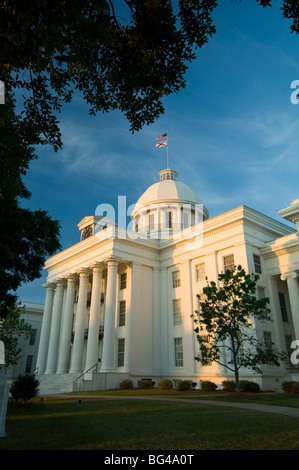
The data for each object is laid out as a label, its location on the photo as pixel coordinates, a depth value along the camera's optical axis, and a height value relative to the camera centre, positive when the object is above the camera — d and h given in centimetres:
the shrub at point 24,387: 1666 -12
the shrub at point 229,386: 2526 -3
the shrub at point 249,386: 2427 -6
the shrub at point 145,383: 3034 +16
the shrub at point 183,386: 2691 -5
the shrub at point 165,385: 2856 +1
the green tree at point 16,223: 1198 +661
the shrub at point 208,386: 2589 -4
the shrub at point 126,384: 2977 +7
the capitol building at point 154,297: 2942 +807
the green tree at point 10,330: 3613 +552
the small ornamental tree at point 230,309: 2145 +441
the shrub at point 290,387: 2357 -7
